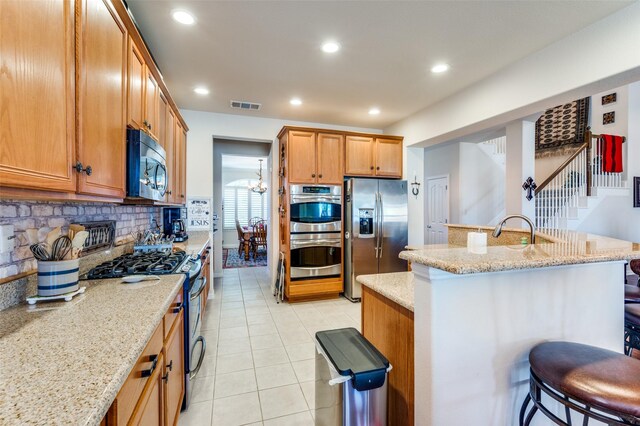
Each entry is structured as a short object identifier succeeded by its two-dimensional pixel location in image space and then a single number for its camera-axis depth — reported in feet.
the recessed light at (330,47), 8.00
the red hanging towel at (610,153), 15.23
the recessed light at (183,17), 6.74
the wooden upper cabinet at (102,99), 3.86
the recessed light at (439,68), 9.21
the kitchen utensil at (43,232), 4.48
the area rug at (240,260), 21.25
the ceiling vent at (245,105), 12.41
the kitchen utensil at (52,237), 4.16
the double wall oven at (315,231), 12.86
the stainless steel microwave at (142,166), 5.48
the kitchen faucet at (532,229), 5.46
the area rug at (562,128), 17.67
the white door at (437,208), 20.68
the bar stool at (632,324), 5.49
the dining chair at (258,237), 24.03
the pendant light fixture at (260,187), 25.53
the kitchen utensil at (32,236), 4.07
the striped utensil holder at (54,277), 3.99
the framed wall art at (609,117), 16.74
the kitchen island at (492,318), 3.78
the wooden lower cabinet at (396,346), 4.40
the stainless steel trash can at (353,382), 4.01
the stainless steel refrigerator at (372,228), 13.21
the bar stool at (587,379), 3.01
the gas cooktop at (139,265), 5.47
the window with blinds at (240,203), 30.71
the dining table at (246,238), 23.50
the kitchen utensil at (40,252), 3.98
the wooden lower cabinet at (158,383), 2.73
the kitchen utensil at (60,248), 4.14
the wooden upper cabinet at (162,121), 8.12
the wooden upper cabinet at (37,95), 2.61
